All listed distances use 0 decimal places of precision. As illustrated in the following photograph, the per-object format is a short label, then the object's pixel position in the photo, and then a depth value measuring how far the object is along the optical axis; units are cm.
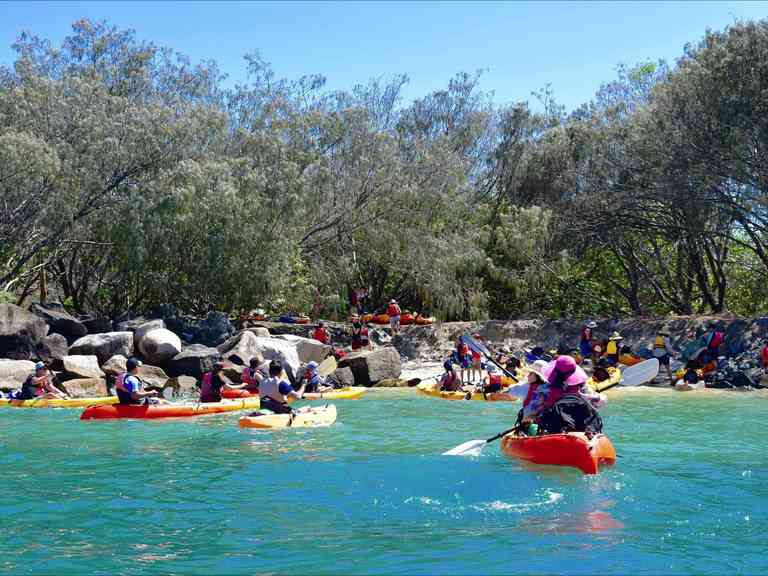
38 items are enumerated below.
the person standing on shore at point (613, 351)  2185
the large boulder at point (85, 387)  1920
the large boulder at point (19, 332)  2128
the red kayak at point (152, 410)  1526
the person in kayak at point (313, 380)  1919
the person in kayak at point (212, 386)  1632
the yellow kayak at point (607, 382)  1797
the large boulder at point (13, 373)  1925
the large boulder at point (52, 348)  2145
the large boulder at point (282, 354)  2194
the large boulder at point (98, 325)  2383
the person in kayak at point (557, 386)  1052
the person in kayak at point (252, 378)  1788
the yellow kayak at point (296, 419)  1399
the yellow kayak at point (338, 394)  1906
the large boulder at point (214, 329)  2430
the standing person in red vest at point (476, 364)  2178
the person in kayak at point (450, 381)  1994
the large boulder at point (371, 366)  2256
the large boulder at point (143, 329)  2236
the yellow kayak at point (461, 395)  1877
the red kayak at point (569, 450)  998
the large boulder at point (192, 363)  2130
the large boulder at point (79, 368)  2011
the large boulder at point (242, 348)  2154
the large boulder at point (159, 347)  2186
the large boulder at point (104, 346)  2186
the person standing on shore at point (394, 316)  2775
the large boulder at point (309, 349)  2390
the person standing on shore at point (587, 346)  2328
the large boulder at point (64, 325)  2316
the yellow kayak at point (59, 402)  1719
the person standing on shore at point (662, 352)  2258
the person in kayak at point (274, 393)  1438
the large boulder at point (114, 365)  2064
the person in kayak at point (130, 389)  1532
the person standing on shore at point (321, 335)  2562
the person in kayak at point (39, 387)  1745
